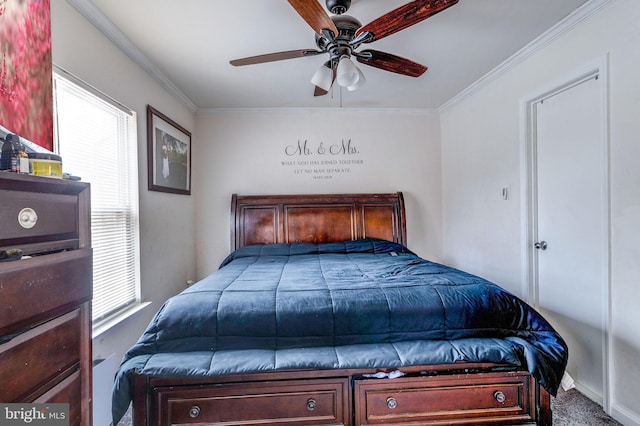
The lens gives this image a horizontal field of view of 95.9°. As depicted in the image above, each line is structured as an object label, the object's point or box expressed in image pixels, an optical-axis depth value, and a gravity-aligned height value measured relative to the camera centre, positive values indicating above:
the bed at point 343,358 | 1.43 -0.77
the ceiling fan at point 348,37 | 1.50 +1.05
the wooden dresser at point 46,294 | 0.72 -0.22
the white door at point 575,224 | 1.92 -0.12
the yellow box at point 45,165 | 0.86 +0.15
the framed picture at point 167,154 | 2.57 +0.58
